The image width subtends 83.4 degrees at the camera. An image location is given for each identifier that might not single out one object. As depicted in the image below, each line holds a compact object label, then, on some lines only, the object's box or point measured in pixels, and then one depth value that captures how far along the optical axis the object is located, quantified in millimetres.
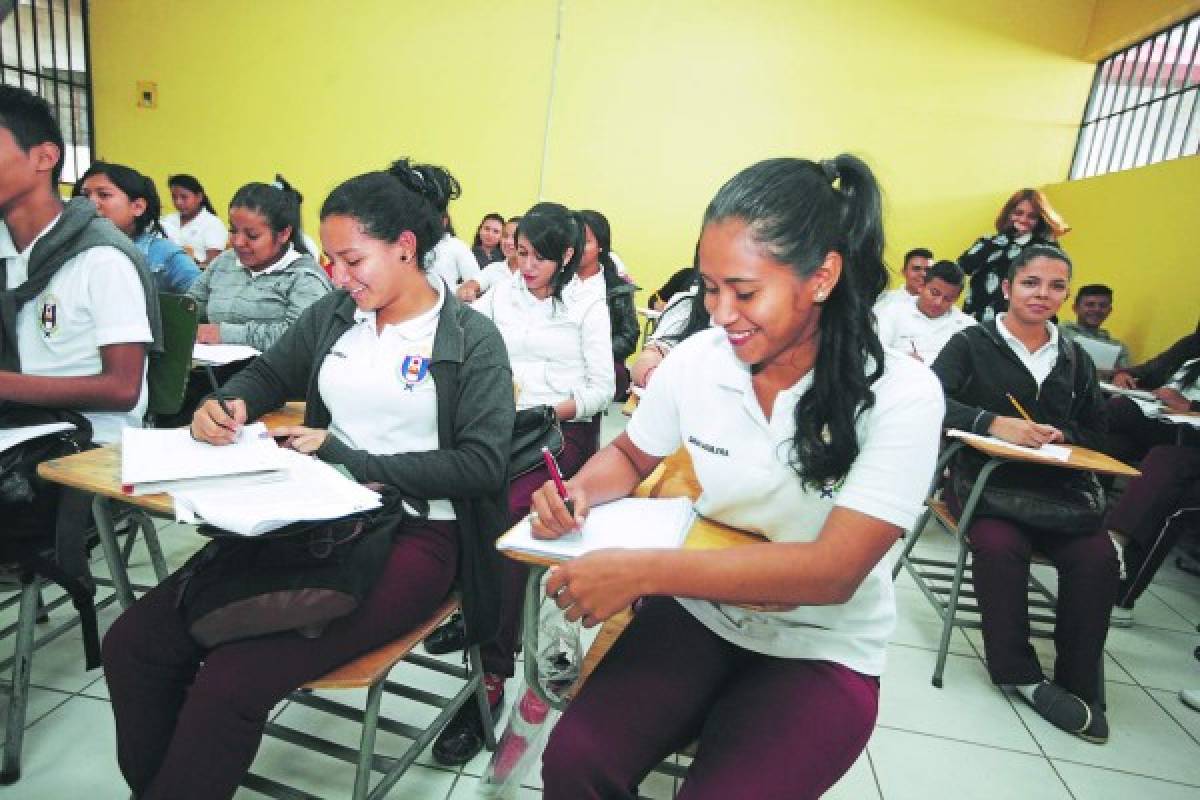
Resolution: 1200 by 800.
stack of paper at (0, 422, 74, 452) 1326
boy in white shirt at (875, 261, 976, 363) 3834
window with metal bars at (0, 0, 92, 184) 6320
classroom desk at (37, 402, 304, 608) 1095
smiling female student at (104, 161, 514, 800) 1169
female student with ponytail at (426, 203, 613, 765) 2354
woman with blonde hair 4289
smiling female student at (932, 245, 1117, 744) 2047
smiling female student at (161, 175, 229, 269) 5133
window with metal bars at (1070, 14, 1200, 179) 5199
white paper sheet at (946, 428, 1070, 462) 1912
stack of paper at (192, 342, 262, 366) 1972
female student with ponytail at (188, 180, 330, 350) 2471
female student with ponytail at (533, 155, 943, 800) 916
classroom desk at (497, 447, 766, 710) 1025
